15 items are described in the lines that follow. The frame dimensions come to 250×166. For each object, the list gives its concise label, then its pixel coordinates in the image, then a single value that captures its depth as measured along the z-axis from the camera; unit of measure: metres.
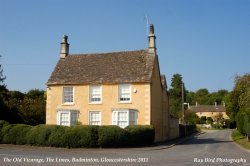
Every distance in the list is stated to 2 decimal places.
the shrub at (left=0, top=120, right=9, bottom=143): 31.09
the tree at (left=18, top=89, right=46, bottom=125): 45.97
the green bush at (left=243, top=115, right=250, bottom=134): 38.00
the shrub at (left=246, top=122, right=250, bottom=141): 35.88
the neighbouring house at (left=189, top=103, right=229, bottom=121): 140.75
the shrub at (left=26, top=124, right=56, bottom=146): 29.64
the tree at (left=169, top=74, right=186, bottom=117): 110.40
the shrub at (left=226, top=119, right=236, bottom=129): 98.94
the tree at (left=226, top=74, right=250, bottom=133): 35.47
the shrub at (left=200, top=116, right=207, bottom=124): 114.57
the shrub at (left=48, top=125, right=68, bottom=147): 29.30
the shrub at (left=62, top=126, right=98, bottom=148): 29.16
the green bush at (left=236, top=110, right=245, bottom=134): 44.26
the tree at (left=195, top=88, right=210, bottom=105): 169.62
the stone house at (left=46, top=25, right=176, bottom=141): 36.19
